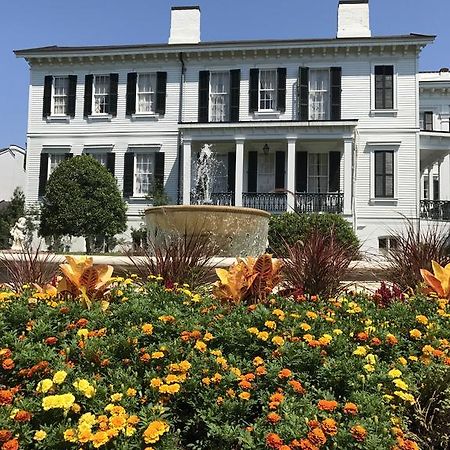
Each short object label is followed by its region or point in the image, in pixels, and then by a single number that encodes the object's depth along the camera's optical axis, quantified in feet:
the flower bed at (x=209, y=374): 6.96
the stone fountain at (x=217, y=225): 25.40
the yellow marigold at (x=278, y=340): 9.42
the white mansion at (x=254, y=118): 77.71
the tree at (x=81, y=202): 67.82
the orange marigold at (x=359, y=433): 6.76
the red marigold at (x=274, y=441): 6.59
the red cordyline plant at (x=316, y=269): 16.33
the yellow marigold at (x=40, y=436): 6.66
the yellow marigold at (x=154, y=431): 6.75
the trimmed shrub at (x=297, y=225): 51.42
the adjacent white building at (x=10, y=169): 147.02
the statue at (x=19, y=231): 69.91
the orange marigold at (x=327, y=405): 7.39
